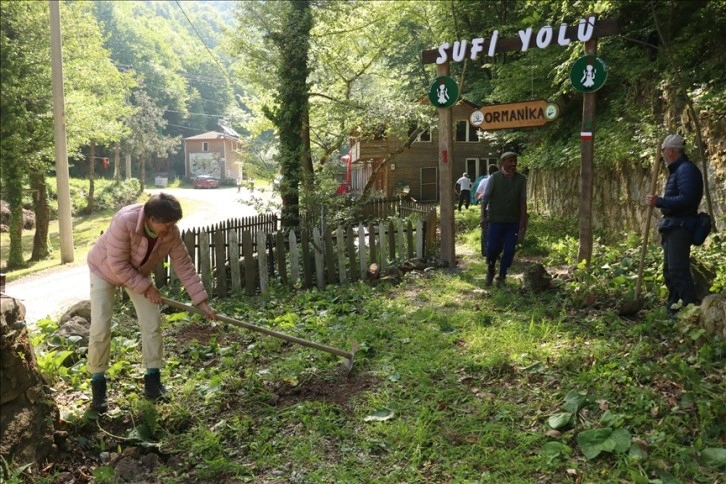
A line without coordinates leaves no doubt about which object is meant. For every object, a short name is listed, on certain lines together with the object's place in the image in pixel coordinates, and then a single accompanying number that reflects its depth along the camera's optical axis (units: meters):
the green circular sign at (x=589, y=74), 6.88
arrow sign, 7.69
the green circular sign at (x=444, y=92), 8.45
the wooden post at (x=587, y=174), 7.03
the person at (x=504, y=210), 6.94
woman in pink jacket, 3.85
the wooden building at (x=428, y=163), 29.34
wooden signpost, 6.97
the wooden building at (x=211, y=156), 67.75
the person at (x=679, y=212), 4.78
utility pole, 14.74
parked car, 58.59
